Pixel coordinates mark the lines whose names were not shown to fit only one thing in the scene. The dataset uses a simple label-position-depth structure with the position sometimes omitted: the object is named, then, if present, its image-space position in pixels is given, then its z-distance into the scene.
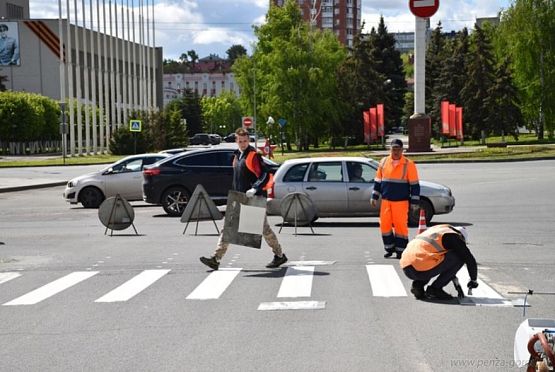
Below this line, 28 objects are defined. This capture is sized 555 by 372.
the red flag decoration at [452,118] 69.11
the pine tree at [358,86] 82.50
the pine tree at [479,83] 77.75
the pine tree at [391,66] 97.60
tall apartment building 179.23
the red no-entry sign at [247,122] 46.79
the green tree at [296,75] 76.38
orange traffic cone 10.69
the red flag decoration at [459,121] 69.69
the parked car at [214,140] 117.96
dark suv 22.22
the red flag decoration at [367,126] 71.69
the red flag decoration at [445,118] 67.69
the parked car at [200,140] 114.88
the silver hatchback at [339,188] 18.14
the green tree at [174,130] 78.75
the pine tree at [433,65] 91.59
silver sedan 25.02
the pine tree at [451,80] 84.88
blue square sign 60.28
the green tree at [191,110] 141.88
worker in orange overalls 12.68
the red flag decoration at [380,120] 70.94
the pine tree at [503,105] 75.19
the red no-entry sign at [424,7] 53.44
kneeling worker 8.84
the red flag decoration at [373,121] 72.00
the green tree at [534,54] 72.75
